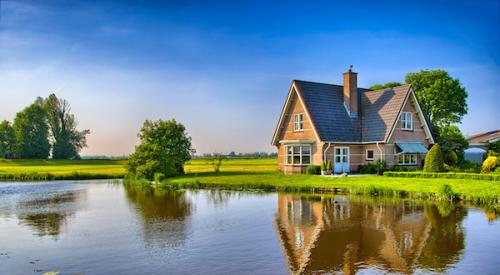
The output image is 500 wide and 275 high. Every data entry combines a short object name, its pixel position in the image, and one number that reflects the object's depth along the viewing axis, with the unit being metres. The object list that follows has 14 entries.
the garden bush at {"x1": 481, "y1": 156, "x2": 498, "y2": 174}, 32.12
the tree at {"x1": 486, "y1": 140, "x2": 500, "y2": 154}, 45.99
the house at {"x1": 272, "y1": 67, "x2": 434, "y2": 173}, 37.62
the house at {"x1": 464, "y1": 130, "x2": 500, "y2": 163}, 52.19
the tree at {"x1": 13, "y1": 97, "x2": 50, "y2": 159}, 86.44
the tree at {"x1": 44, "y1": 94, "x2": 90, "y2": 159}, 89.12
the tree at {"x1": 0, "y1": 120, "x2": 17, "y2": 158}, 85.88
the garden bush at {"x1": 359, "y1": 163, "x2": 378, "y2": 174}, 36.76
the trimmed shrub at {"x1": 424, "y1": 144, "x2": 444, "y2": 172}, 32.66
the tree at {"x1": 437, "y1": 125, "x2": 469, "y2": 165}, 40.31
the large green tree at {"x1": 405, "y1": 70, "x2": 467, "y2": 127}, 52.69
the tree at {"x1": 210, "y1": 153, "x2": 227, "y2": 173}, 46.59
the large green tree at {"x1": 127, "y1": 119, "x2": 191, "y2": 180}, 42.81
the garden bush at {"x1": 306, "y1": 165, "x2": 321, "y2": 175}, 36.78
